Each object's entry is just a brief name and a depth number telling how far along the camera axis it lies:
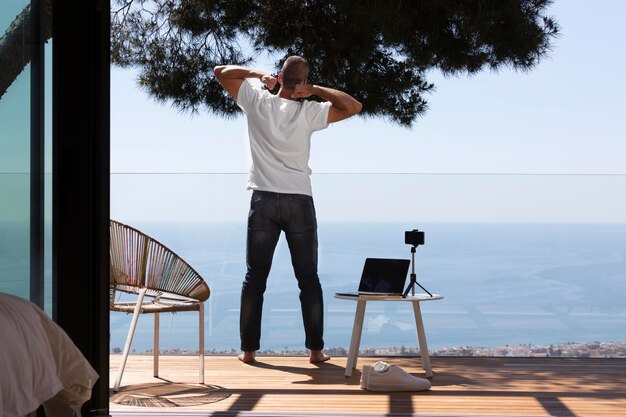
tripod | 4.42
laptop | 4.35
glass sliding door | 3.10
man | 4.61
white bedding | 2.45
